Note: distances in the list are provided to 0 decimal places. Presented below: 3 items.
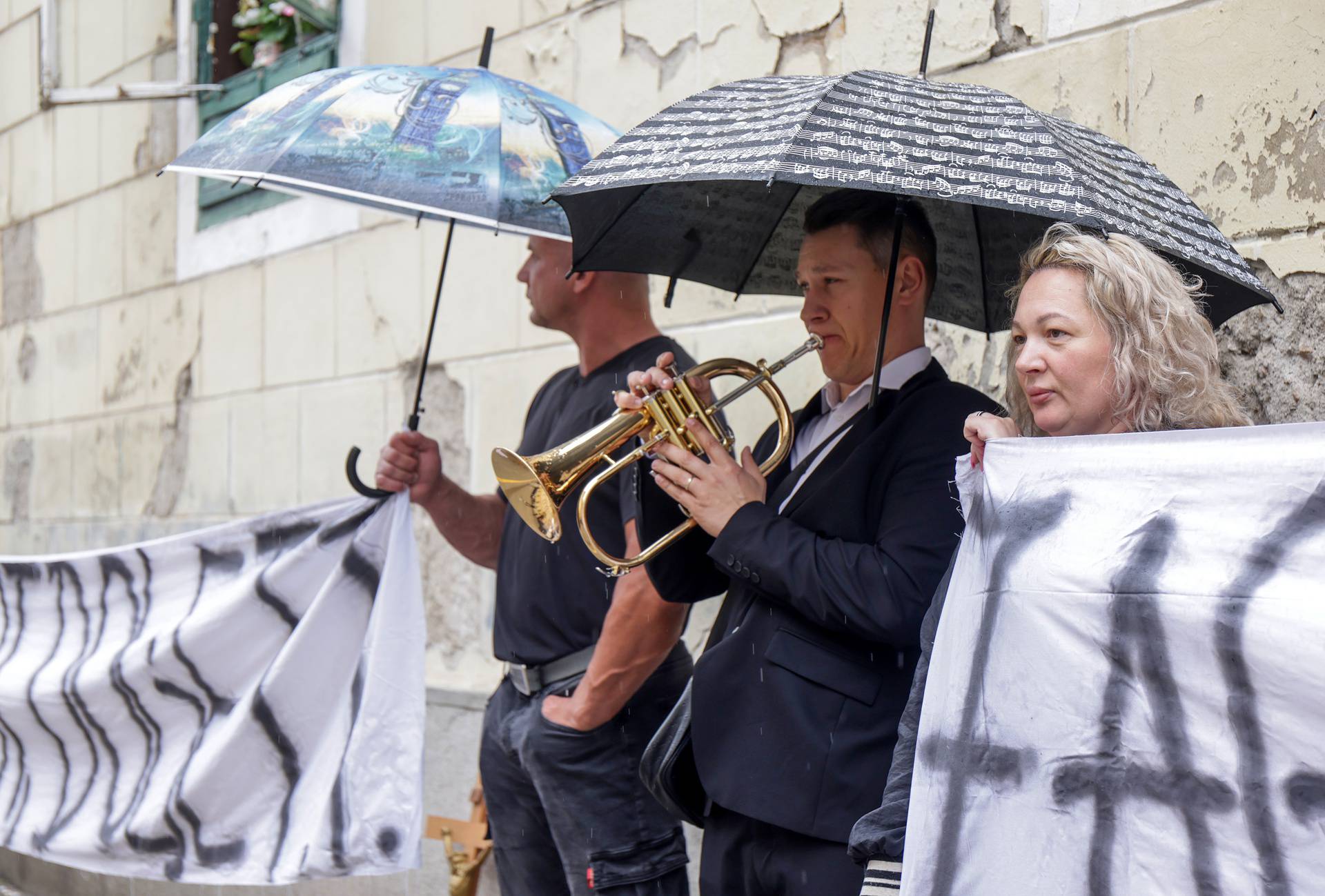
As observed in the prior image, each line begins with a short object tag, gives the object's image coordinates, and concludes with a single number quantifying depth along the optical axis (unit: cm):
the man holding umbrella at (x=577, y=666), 317
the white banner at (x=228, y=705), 362
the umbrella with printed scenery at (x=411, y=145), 315
